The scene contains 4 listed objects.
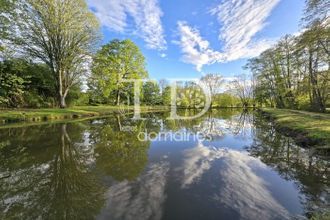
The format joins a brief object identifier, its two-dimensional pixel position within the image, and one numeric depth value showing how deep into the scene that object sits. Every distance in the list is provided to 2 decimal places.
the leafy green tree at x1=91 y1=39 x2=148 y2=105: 29.18
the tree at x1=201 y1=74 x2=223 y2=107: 67.00
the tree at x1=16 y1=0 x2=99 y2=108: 20.42
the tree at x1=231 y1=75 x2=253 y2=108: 68.00
